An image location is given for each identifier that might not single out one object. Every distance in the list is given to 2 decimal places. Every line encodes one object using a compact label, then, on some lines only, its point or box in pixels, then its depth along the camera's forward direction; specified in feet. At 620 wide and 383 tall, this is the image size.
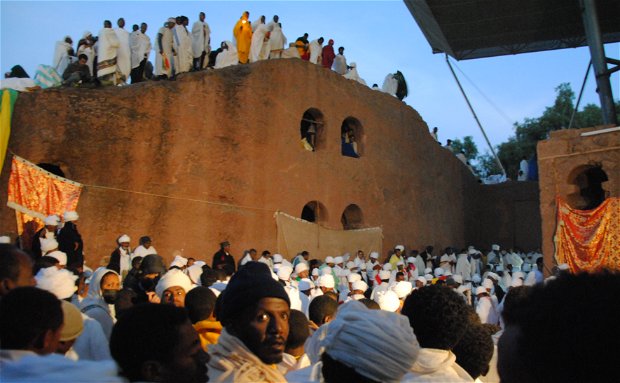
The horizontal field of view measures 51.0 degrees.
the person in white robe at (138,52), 50.14
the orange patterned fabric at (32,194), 37.09
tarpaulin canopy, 65.72
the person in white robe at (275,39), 57.82
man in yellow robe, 55.83
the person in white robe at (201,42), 53.01
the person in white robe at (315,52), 62.39
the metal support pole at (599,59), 58.85
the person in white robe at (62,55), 48.80
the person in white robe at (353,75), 63.67
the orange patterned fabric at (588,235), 45.42
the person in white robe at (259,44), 56.08
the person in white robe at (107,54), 47.67
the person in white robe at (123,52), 48.91
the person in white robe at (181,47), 51.52
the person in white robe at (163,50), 50.70
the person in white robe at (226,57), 54.60
